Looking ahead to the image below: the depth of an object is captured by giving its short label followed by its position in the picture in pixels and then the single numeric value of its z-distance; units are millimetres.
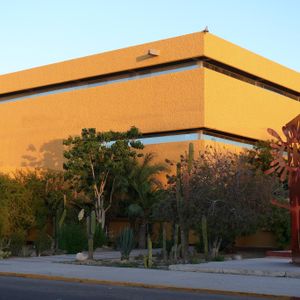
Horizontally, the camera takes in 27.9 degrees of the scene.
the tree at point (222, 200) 25766
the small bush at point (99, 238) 30888
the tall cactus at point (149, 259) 21808
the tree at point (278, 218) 27533
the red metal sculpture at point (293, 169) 19344
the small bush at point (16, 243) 29797
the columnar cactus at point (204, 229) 23969
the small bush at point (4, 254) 27509
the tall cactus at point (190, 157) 28664
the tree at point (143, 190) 35375
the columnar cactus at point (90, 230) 25109
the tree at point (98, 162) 35844
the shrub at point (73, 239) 30281
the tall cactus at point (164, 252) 23742
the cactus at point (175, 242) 23734
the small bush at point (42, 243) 29844
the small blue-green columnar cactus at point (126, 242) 24516
